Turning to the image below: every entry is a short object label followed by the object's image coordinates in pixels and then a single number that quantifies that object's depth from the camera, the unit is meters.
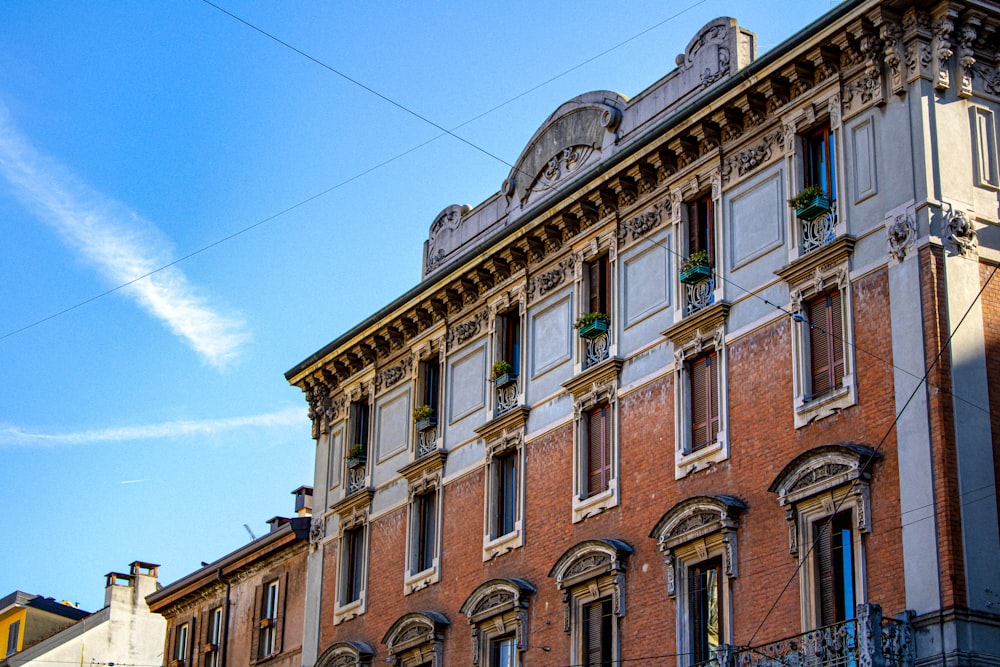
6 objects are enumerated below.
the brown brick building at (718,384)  23.19
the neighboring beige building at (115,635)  55.50
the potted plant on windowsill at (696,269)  27.92
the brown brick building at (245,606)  39.66
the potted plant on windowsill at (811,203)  25.75
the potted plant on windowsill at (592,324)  30.15
